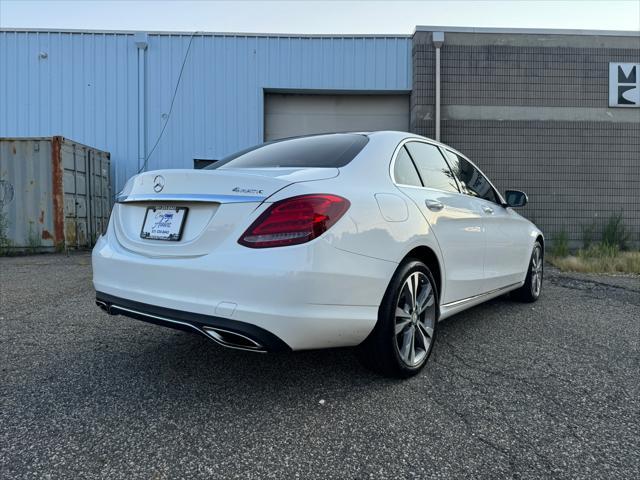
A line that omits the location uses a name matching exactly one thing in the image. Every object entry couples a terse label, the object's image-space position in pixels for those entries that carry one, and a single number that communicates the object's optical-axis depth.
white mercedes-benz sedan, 2.16
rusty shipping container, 9.51
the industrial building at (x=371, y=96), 10.79
